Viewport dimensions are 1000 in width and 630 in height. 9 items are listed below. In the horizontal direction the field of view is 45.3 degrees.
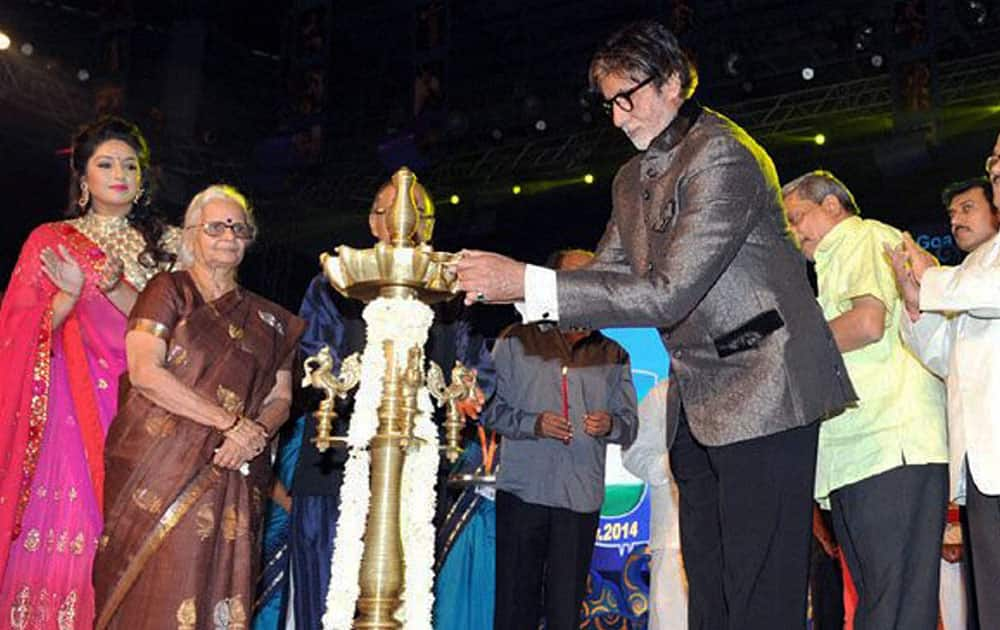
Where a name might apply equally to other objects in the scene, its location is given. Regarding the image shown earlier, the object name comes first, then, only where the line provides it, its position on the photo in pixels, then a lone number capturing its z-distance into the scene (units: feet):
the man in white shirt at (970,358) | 9.12
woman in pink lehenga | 12.26
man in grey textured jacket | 7.73
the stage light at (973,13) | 29.50
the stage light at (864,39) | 31.24
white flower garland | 6.96
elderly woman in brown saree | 11.25
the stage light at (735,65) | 32.35
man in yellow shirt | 10.69
